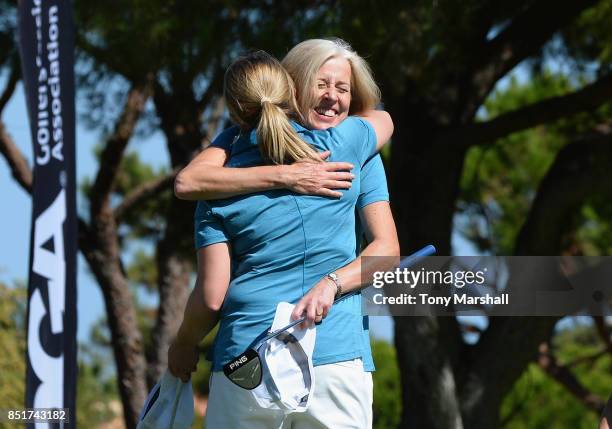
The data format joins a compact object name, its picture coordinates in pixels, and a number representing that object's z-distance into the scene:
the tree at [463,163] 14.20
